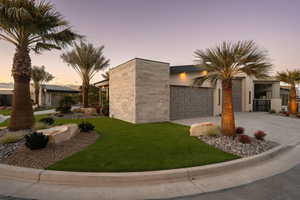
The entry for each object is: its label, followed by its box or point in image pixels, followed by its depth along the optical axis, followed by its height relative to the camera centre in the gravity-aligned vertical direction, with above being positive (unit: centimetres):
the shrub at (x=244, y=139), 457 -144
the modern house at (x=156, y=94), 902 +40
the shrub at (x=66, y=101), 1641 -36
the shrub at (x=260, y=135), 509 -144
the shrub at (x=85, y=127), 584 -130
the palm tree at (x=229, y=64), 479 +135
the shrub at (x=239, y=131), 550 -135
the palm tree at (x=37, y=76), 2120 +368
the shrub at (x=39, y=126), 570 -126
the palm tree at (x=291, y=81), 1286 +185
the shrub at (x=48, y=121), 713 -126
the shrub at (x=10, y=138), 427 -137
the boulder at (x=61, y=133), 428 -123
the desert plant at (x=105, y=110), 1353 -123
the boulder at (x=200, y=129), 562 -131
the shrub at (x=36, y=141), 364 -123
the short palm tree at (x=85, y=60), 1427 +424
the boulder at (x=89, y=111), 1277 -126
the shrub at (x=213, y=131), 539 -136
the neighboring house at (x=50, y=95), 2547 +65
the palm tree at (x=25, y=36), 489 +273
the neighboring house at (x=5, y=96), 2520 +37
